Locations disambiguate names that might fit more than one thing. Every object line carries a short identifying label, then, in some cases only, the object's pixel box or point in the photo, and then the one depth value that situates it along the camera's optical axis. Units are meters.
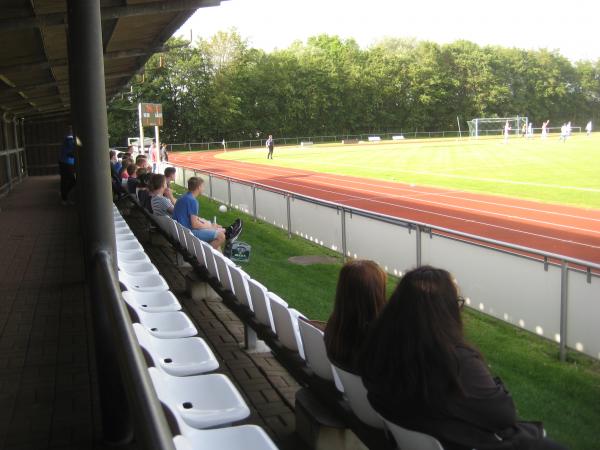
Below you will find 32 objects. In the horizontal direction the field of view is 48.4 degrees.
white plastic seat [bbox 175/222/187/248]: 8.26
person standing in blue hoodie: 15.06
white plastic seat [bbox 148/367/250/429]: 3.22
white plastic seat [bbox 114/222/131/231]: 9.30
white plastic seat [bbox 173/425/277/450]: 2.89
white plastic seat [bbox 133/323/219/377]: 3.88
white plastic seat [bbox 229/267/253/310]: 5.45
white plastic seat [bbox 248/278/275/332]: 4.87
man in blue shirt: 9.17
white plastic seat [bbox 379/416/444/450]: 2.58
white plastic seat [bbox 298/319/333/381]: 3.78
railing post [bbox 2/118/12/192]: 19.09
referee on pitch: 48.06
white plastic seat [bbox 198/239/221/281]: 6.54
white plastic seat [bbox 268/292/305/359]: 4.34
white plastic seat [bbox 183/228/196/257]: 7.67
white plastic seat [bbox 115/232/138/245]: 8.15
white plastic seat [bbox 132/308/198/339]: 4.52
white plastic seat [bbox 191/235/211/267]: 7.09
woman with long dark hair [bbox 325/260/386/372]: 3.31
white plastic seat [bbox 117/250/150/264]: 7.06
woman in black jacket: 2.60
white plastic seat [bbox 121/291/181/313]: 5.10
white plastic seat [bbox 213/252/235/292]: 6.01
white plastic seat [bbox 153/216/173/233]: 9.52
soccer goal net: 79.31
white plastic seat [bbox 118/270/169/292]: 5.75
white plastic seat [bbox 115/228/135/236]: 8.76
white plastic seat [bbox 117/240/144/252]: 7.60
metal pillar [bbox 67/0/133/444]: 5.07
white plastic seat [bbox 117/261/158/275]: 6.44
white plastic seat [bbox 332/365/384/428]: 3.25
